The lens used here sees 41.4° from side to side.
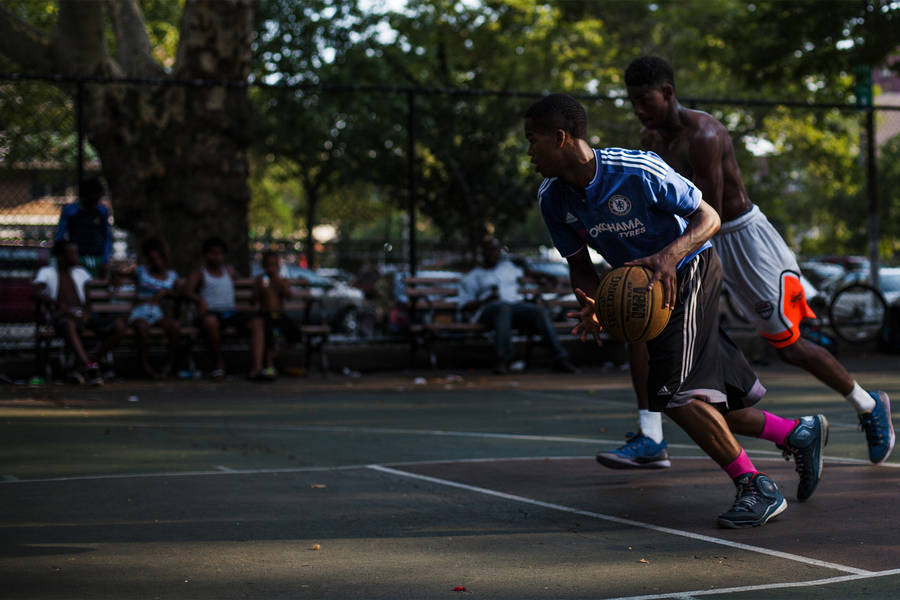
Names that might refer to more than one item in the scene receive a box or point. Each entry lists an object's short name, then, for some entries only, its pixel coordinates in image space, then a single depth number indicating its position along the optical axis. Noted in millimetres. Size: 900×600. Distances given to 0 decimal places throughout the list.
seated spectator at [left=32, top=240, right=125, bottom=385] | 11383
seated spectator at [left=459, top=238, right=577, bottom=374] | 12938
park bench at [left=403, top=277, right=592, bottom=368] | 13070
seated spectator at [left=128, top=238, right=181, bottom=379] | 11906
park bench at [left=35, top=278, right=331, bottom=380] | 11703
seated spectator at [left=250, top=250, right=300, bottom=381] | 12242
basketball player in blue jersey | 4773
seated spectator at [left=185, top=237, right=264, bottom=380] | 12109
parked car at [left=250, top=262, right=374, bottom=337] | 13500
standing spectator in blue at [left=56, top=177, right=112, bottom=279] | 11984
